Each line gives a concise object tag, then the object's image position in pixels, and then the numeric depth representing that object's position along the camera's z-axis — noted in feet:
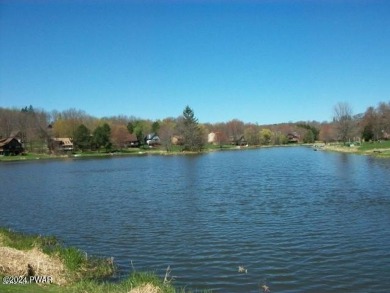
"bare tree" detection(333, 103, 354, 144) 451.94
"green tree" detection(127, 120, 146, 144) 577.76
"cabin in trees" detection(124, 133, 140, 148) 523.50
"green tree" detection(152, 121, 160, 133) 626.11
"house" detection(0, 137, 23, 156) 422.24
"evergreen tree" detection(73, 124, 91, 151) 442.91
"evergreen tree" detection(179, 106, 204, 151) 442.91
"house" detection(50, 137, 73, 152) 437.83
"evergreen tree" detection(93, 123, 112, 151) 447.01
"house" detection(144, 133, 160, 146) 585.22
